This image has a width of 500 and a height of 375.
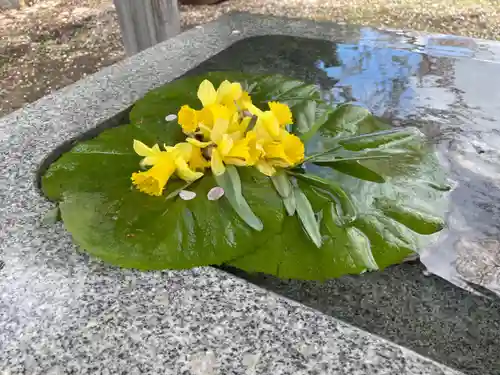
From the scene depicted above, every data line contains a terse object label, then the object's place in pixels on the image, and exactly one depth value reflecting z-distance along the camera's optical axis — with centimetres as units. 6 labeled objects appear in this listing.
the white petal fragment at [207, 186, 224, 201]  83
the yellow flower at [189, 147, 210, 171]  85
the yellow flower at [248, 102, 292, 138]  84
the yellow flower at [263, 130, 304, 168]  84
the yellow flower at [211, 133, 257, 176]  83
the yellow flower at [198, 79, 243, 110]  89
